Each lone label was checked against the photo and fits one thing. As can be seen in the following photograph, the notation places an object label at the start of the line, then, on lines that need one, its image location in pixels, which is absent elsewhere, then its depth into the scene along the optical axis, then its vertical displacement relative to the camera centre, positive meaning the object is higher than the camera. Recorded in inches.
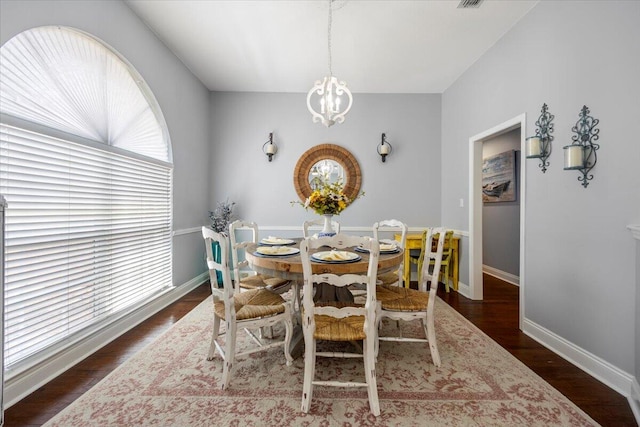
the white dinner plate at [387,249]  86.2 -11.1
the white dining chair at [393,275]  105.4 -24.0
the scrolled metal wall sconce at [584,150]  81.6 +17.9
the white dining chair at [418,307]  82.4 -27.1
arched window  69.6 +7.4
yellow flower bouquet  95.1 +3.5
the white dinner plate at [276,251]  80.8 -11.1
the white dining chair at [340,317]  62.5 -23.7
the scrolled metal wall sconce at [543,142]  97.8 +24.3
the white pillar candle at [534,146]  98.7 +22.7
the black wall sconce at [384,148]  177.9 +39.8
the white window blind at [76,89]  70.7 +37.9
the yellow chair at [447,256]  153.8 -23.8
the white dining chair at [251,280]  99.3 -24.5
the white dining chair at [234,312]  72.7 -26.2
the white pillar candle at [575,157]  82.4 +16.0
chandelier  103.4 +41.0
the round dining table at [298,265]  69.6 -13.3
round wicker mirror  180.2 +29.1
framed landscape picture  180.9 +23.0
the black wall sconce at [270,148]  177.2 +39.9
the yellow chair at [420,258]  129.1 -24.6
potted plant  163.9 -4.4
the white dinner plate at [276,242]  99.0 -10.2
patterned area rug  63.0 -44.8
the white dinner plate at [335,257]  72.0 -11.4
